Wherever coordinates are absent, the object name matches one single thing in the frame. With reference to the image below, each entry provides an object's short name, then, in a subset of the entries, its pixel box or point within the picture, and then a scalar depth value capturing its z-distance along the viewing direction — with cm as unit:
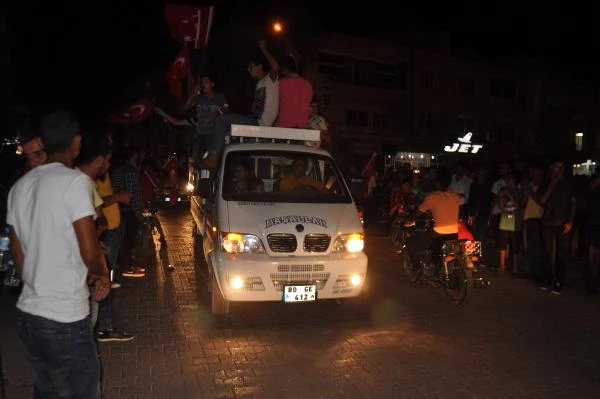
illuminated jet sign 3525
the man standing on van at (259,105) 827
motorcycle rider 748
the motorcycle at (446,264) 727
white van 606
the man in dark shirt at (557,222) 802
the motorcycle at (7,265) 485
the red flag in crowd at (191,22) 1299
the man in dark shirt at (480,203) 1001
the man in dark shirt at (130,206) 771
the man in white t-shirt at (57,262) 277
